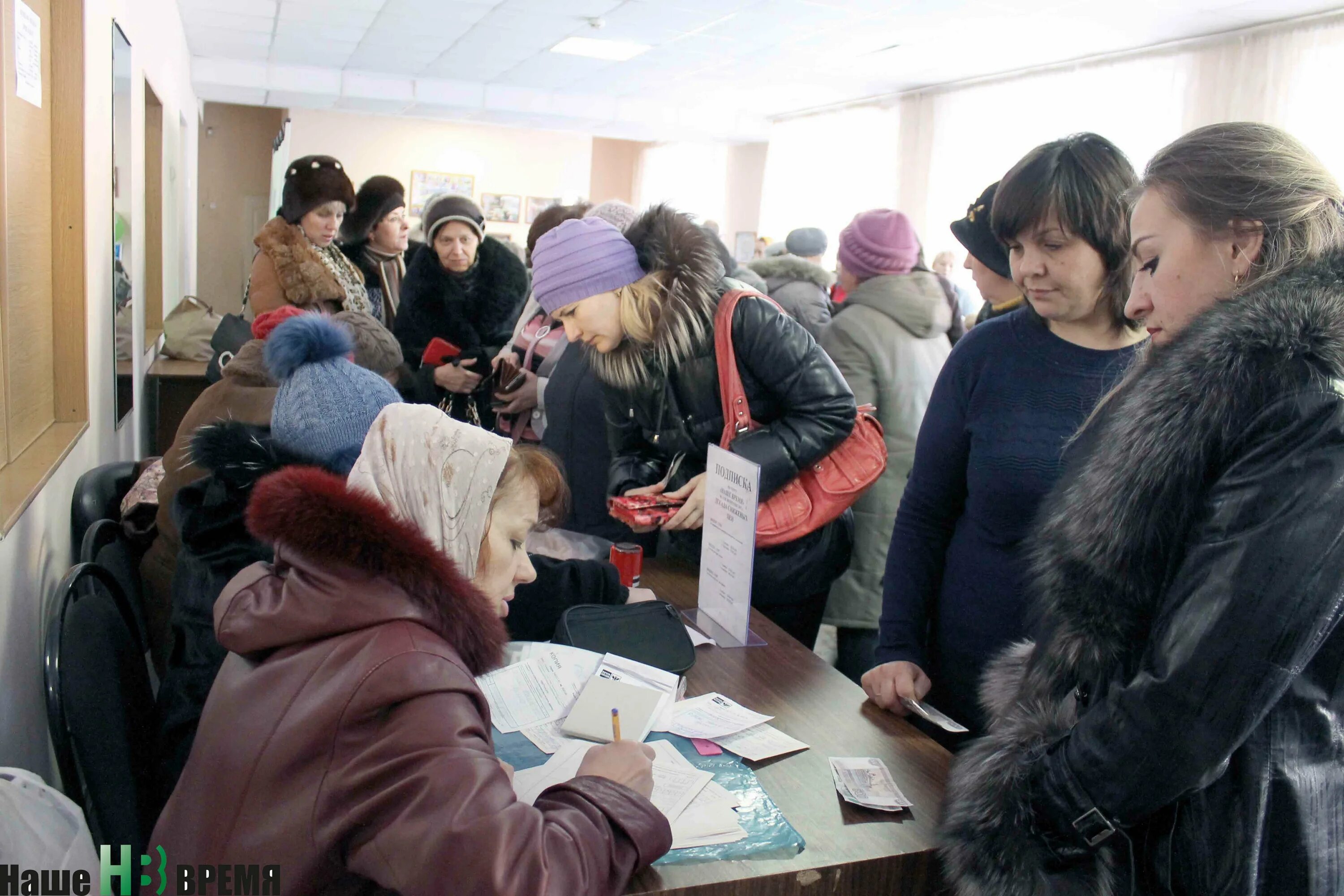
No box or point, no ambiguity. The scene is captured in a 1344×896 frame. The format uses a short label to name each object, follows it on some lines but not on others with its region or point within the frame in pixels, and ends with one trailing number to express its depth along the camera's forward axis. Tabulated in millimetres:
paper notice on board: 1876
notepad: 1384
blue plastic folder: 1148
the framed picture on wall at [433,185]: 12828
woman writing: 909
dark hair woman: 1491
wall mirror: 2951
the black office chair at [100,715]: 1213
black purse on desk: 1647
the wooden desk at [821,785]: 1123
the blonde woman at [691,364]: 2045
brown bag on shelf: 4551
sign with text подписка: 1685
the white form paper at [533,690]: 1433
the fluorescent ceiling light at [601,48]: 7914
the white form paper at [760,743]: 1379
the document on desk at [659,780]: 1234
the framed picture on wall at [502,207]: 13305
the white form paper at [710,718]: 1423
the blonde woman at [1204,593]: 888
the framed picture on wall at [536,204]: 13461
